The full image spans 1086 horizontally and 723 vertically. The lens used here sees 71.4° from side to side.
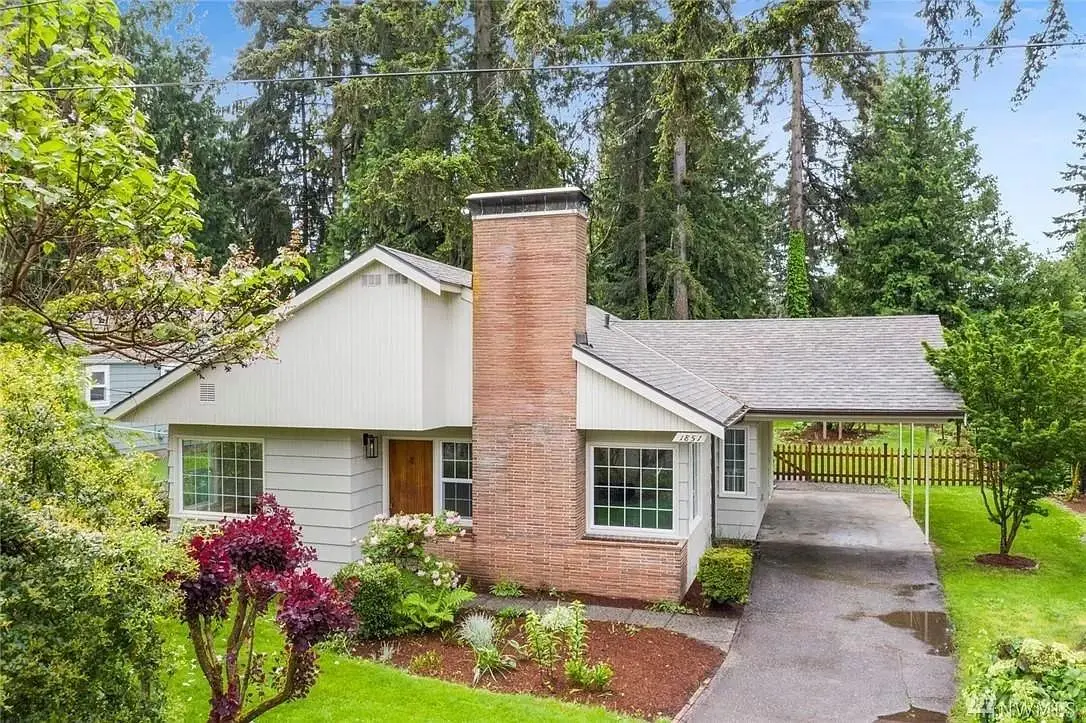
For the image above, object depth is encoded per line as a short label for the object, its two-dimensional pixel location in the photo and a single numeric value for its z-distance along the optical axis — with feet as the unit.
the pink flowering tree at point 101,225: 23.88
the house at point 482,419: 35.99
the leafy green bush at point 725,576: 34.30
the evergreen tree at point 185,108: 97.50
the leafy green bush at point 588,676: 25.35
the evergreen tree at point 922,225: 92.79
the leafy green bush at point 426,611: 30.78
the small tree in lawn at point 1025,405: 38.27
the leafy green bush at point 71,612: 13.35
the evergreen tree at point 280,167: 100.63
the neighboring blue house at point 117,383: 70.95
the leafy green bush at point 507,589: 36.50
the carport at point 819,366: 42.60
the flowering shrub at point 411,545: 32.24
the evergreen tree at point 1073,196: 126.82
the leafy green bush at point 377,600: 30.48
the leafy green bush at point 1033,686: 18.99
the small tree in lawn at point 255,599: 17.38
